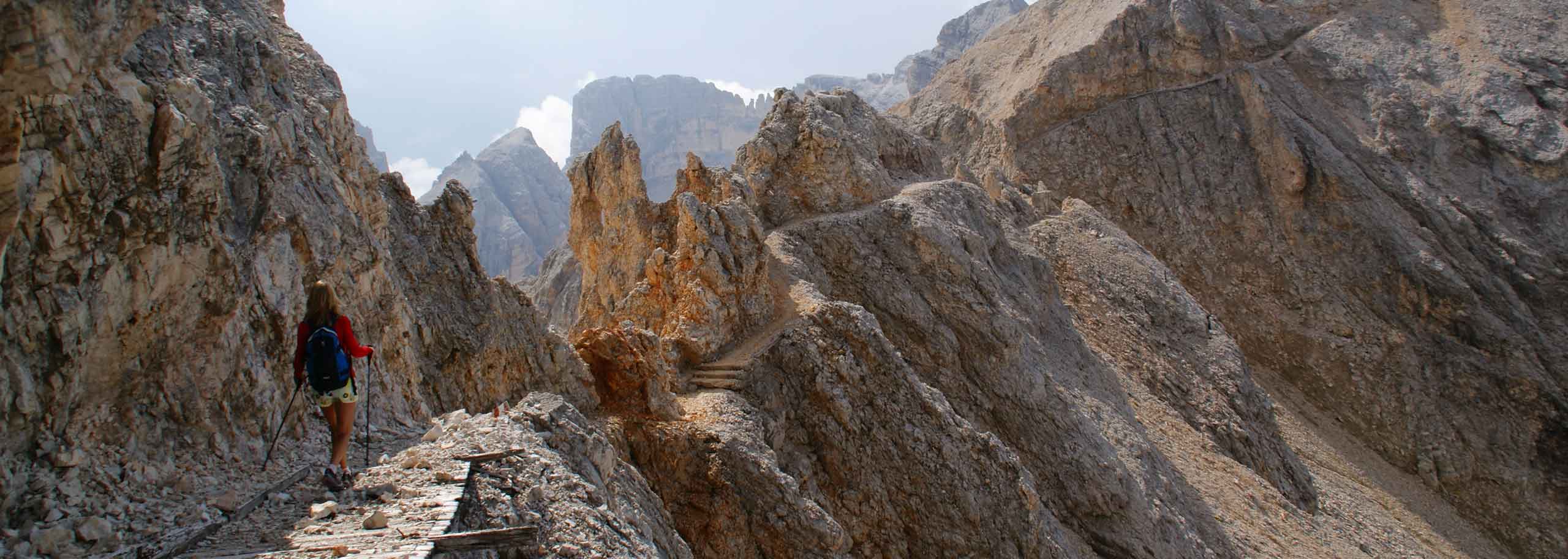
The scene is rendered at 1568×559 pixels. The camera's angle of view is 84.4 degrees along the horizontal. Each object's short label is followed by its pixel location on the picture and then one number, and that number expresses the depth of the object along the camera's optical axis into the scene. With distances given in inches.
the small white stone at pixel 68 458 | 236.5
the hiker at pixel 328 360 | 297.4
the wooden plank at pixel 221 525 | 228.7
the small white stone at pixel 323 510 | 257.6
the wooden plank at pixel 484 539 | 236.7
